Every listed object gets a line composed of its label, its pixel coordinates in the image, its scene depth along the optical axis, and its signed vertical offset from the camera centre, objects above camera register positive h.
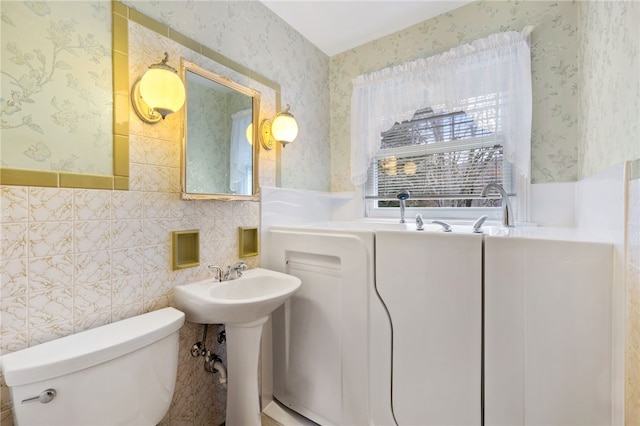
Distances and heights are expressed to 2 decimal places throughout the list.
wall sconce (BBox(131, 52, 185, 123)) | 1.08 +0.48
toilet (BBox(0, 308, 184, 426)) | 0.74 -0.51
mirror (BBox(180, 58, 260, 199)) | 1.30 +0.39
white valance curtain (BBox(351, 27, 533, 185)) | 1.61 +0.81
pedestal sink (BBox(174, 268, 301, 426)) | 1.13 -0.45
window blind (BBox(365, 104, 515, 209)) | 1.78 +0.35
